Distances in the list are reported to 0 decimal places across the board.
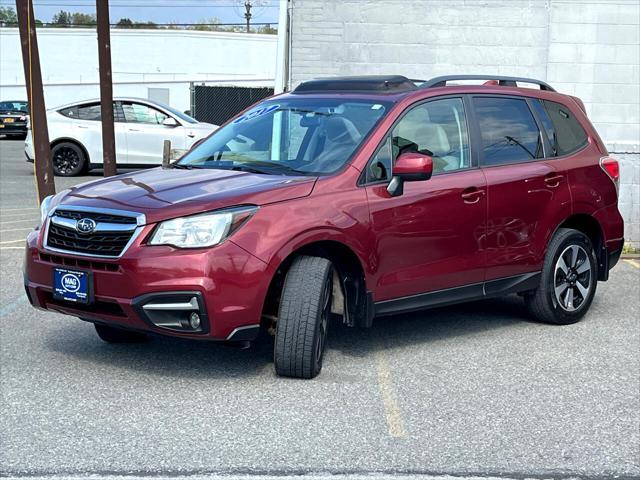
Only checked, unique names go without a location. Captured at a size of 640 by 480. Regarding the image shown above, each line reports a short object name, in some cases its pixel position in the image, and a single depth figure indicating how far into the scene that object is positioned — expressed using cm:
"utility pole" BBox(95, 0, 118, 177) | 1270
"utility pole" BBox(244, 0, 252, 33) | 7981
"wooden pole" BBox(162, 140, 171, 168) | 721
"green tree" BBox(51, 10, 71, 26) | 9146
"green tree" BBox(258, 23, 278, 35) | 8784
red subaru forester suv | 550
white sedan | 1973
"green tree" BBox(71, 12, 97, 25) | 8584
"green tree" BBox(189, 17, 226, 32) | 8056
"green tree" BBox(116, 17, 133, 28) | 7475
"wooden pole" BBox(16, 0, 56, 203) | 1152
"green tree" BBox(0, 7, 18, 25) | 8531
